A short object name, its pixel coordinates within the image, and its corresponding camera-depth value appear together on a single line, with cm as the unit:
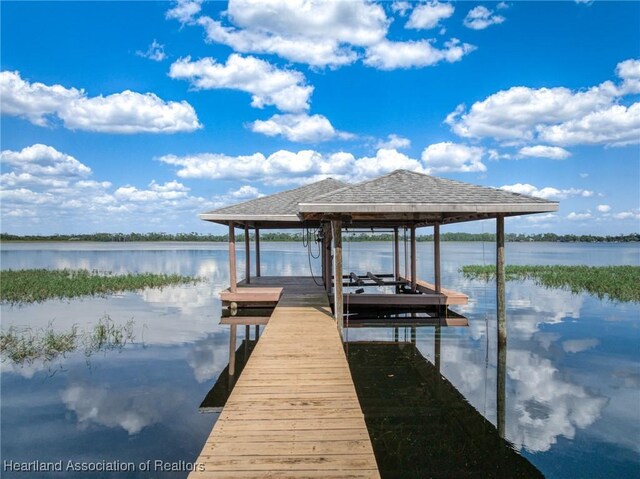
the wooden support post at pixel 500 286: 953
